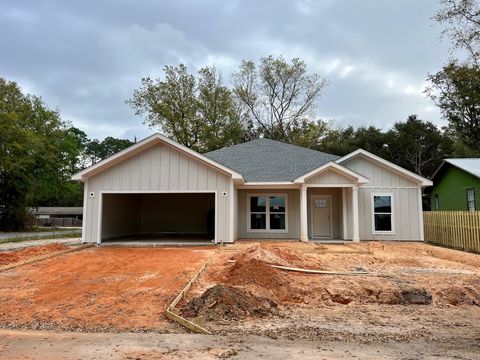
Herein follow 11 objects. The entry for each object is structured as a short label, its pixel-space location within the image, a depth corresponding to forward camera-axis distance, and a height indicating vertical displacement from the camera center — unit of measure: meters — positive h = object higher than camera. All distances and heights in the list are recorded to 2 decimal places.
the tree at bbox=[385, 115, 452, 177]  40.97 +7.17
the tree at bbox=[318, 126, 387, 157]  41.03 +7.76
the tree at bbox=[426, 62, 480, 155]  17.38 +6.79
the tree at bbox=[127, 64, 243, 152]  41.75 +11.63
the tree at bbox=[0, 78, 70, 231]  30.56 +5.47
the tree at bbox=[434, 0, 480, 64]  15.09 +7.64
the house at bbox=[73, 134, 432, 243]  15.34 +1.03
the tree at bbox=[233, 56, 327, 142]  41.75 +13.34
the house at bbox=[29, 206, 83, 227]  60.94 +0.62
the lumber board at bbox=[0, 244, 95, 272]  10.70 -1.26
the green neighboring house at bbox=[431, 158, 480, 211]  21.05 +1.76
